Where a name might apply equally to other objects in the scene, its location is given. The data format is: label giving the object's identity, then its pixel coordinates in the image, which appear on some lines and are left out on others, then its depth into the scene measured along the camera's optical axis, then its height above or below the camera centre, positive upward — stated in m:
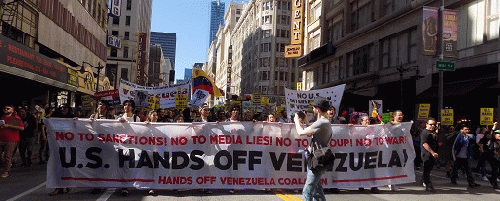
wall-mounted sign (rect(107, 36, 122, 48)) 62.96 +8.99
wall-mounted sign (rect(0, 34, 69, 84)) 17.78 +1.98
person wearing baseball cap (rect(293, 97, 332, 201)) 6.00 -0.29
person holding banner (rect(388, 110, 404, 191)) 9.64 -0.12
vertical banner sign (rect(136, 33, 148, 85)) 86.39 +9.97
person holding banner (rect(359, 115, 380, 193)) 9.59 -0.15
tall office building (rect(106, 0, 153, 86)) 87.19 +11.39
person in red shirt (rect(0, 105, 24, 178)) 10.71 -0.67
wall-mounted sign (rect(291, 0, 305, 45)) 53.81 +10.34
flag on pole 19.44 +1.15
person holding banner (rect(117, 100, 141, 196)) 9.08 -0.05
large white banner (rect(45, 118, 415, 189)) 8.57 -0.88
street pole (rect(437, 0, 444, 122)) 19.61 +2.97
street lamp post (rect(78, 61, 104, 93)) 33.76 +2.61
